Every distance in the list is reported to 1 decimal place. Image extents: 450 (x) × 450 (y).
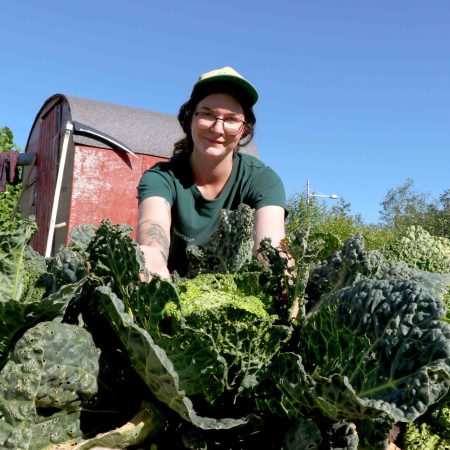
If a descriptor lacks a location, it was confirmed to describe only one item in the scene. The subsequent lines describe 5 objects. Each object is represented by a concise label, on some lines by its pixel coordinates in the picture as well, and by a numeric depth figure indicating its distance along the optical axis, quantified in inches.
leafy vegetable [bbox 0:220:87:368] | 59.2
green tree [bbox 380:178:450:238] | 797.1
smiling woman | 99.2
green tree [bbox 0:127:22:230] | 541.6
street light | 722.9
